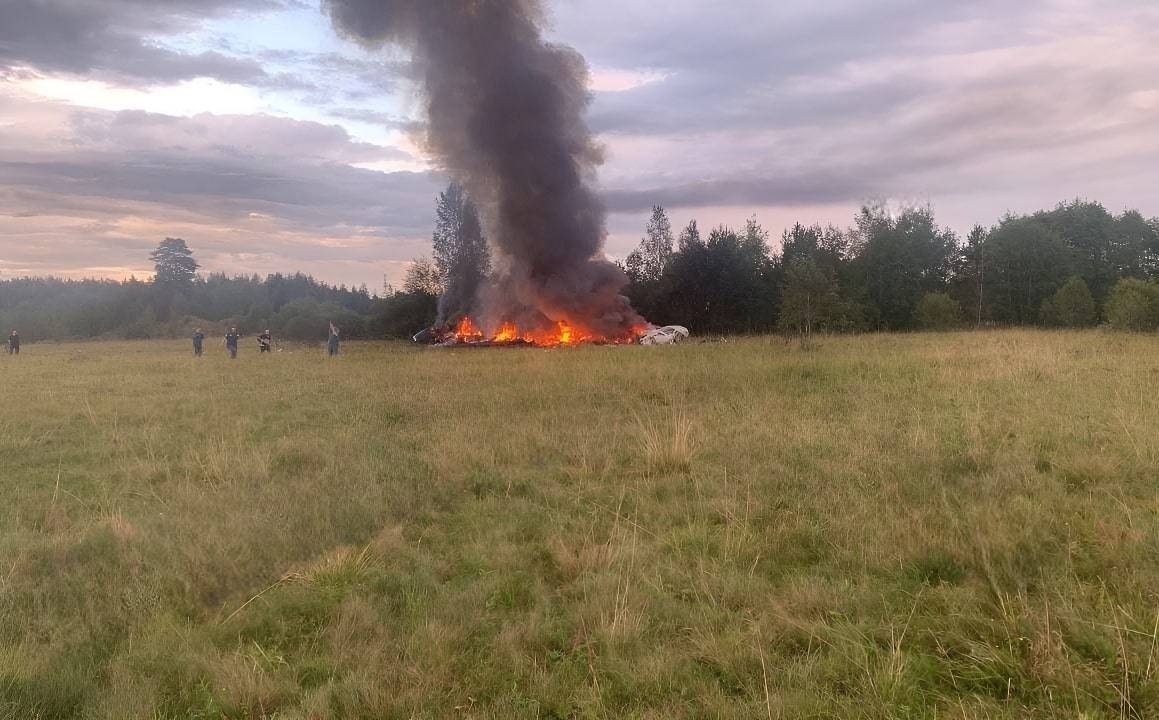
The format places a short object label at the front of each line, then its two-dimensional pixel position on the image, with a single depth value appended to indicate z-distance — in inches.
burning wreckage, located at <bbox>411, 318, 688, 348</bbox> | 1405.0
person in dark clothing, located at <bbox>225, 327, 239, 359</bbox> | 1170.0
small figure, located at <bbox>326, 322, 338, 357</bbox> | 1199.7
